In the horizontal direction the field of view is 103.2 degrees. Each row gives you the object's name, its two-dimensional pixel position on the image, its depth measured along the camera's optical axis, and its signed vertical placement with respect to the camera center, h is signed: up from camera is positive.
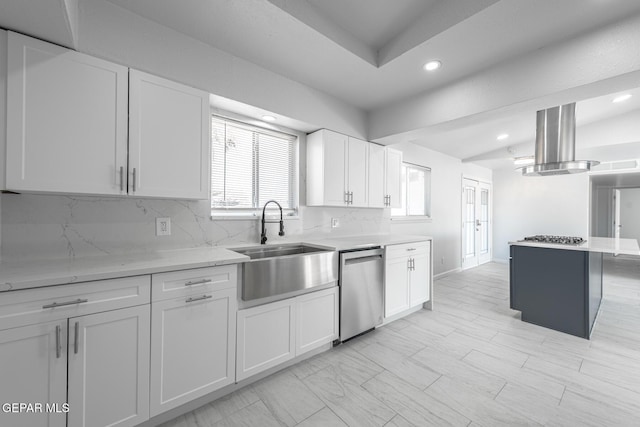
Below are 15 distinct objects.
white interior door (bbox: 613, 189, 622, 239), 7.78 +0.05
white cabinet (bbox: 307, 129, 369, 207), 2.84 +0.51
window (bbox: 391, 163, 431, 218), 4.56 +0.41
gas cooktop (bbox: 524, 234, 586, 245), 2.97 -0.31
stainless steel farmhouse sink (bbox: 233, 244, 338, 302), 1.78 -0.47
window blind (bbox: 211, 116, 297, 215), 2.41 +0.46
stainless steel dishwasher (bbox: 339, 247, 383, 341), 2.40 -0.78
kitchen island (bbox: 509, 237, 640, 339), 2.62 -0.75
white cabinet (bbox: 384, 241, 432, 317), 2.81 -0.75
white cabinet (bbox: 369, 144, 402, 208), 3.35 +0.51
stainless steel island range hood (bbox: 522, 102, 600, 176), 3.14 +0.90
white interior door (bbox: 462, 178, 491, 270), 5.83 -0.22
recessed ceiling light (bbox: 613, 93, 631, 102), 3.48 +1.66
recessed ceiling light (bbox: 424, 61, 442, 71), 2.22 +1.32
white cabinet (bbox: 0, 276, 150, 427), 1.11 -0.69
